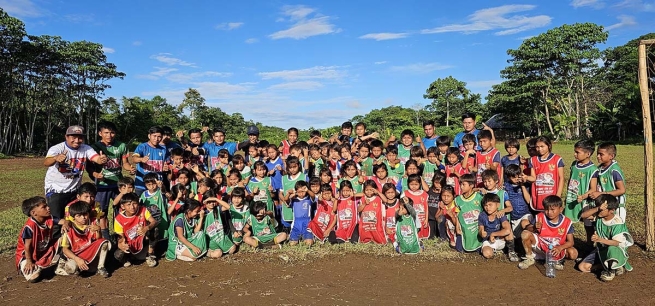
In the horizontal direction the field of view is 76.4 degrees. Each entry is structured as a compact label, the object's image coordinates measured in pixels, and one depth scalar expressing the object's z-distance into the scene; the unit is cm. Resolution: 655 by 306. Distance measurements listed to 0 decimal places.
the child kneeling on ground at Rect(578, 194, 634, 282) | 478
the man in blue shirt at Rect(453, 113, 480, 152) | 684
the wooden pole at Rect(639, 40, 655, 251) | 568
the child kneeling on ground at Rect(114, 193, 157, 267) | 549
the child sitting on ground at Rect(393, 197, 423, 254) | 588
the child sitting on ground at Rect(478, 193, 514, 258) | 557
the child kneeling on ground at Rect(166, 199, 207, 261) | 573
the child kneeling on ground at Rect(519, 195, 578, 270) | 510
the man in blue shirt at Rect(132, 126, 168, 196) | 650
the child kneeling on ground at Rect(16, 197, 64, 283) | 494
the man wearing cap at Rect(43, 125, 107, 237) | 549
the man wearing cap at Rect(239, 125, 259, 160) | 796
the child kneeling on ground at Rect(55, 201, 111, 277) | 509
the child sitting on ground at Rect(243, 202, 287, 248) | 631
